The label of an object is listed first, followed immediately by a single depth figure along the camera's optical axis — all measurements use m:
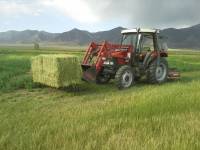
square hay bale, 6.54
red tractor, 7.49
